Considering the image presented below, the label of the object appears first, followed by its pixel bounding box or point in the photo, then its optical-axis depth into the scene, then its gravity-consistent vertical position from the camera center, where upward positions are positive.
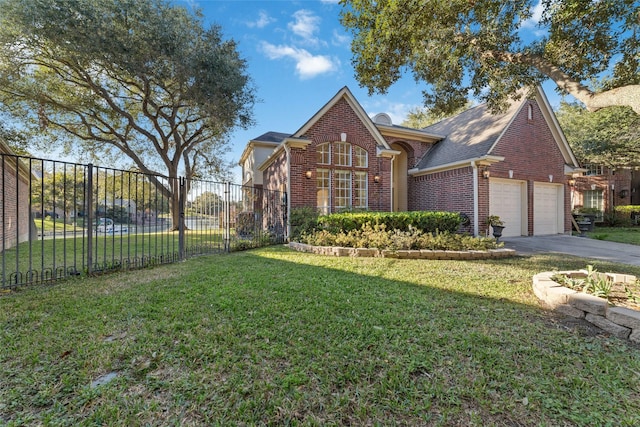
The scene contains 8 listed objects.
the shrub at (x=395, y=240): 7.11 -0.75
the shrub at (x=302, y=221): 9.42 -0.28
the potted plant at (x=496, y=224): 9.40 -0.42
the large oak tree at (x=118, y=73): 10.77 +6.63
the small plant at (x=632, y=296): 3.32 -1.04
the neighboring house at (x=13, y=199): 8.72 +0.54
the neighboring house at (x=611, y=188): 18.92 +1.71
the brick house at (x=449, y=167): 10.38 +1.90
